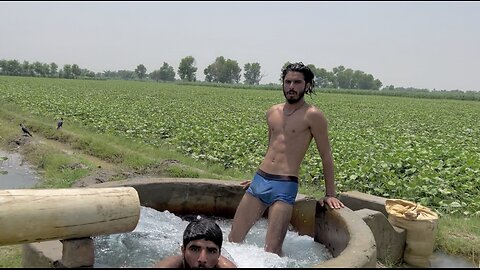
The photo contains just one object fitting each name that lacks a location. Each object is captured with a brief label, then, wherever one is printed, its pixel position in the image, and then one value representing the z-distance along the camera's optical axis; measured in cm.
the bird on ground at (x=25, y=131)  1119
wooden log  263
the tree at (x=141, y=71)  14086
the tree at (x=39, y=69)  9500
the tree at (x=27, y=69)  9481
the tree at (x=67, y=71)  9342
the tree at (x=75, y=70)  9687
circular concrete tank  389
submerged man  264
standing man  390
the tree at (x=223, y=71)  10450
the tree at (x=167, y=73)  12591
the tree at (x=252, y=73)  11444
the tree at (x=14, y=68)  9394
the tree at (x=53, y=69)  9825
